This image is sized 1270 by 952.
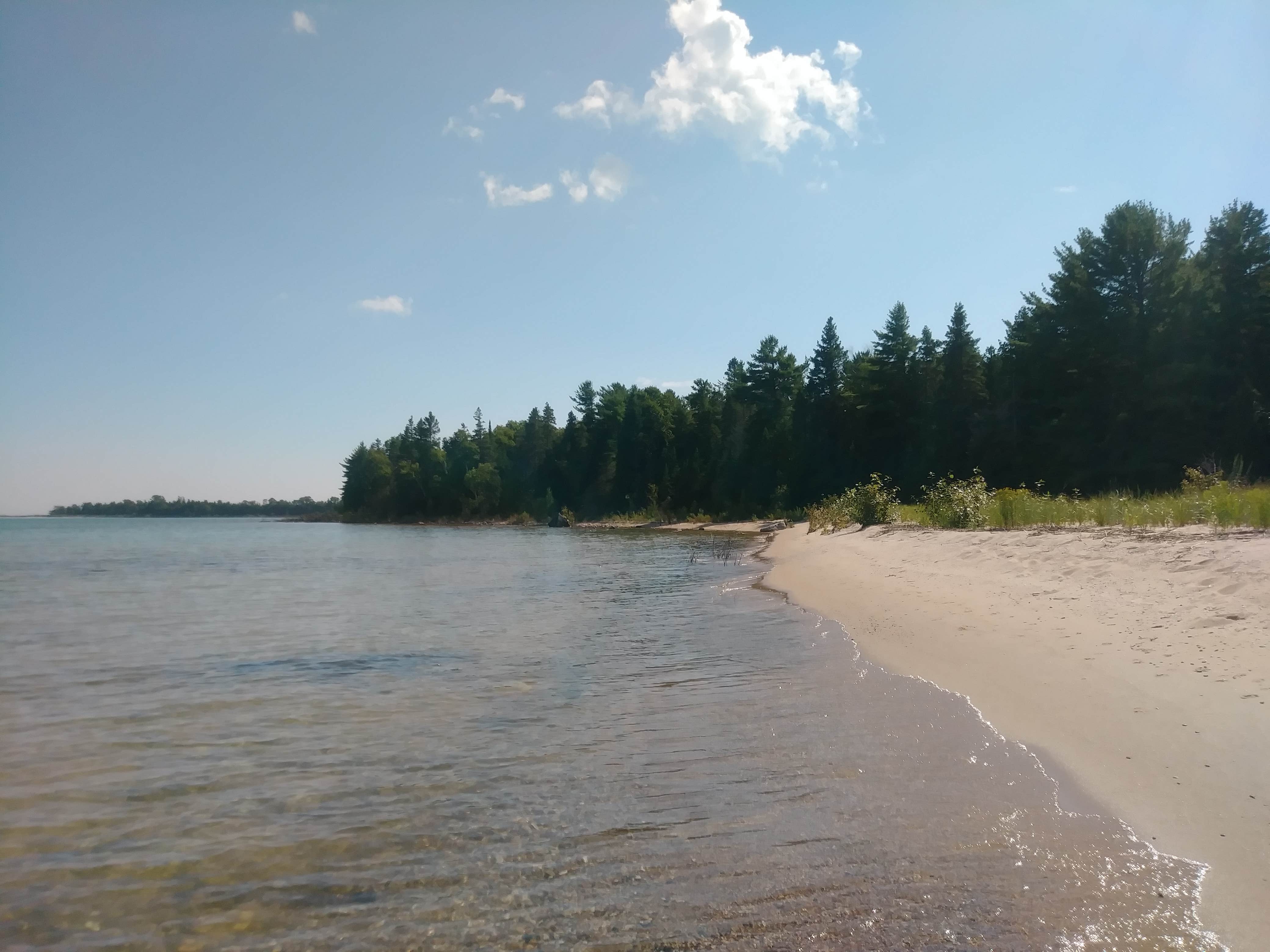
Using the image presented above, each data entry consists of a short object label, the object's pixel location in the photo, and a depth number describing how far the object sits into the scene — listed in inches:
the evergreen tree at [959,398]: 1838.1
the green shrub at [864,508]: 1058.1
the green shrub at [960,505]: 764.6
